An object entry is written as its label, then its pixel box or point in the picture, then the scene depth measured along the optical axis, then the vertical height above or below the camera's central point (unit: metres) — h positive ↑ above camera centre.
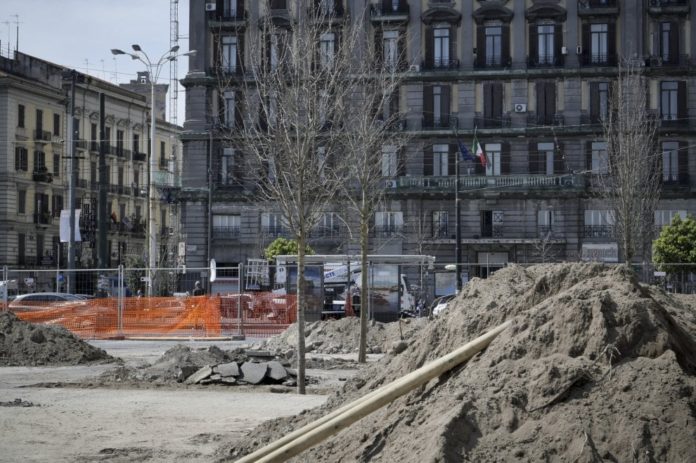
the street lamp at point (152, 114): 47.72 +6.83
